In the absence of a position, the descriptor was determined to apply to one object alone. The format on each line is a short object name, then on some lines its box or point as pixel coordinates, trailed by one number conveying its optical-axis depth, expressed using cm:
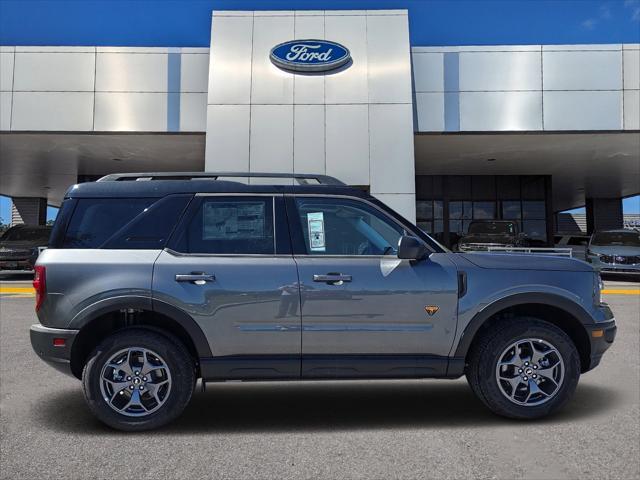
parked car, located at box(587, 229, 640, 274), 1667
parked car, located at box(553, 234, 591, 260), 2891
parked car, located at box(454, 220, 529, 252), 1973
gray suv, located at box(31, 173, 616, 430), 404
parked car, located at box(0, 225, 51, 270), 1714
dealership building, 1681
